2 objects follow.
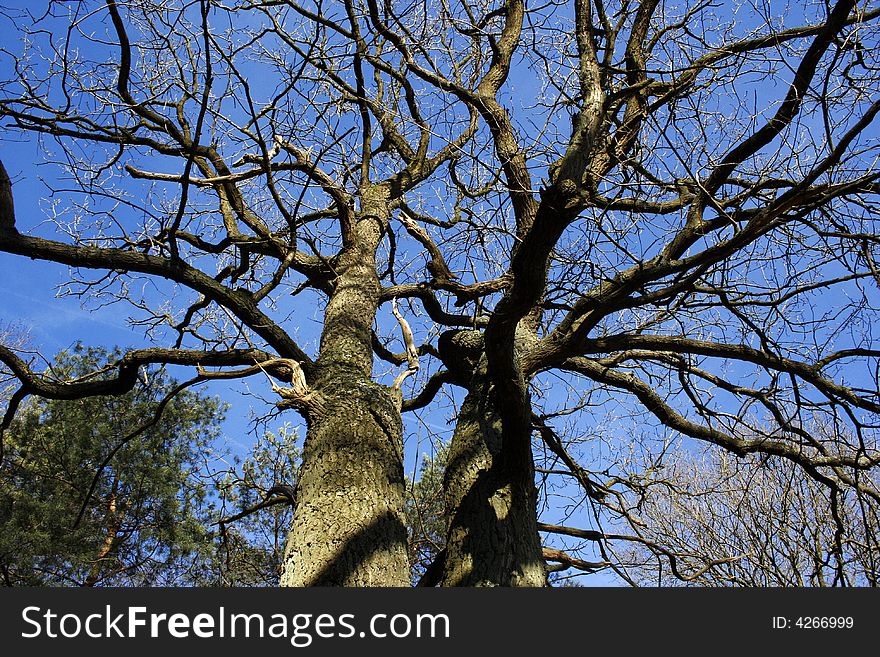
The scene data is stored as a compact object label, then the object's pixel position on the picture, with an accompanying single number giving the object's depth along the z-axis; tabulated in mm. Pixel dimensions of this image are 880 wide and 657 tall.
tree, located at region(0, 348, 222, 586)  8891
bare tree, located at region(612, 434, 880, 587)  8203
